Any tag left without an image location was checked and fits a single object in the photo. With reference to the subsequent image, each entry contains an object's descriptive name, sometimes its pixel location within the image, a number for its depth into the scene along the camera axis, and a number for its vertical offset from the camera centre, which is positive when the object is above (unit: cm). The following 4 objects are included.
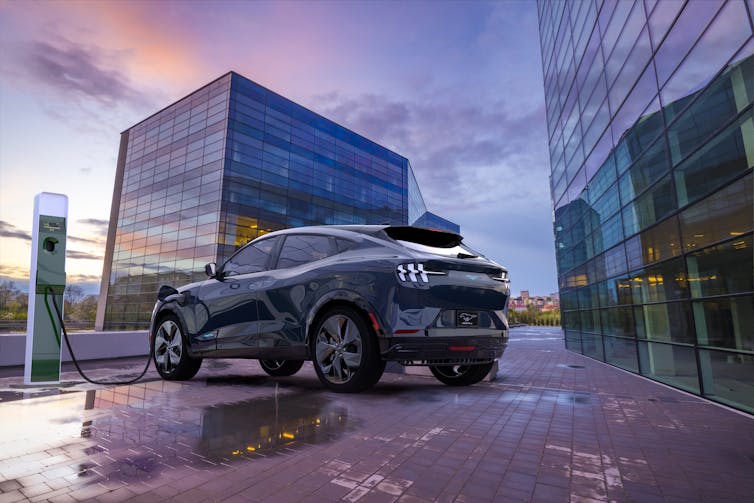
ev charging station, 576 +47
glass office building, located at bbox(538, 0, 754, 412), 588 +261
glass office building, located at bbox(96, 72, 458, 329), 3506 +1299
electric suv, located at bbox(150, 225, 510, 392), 426 +16
